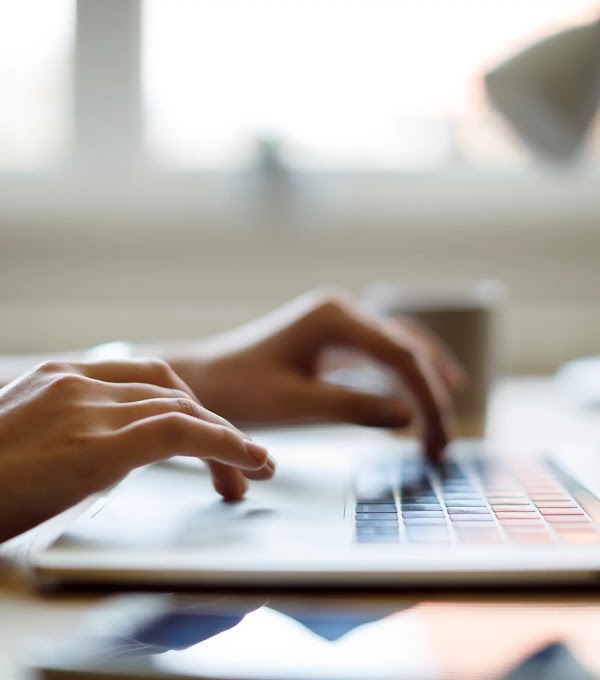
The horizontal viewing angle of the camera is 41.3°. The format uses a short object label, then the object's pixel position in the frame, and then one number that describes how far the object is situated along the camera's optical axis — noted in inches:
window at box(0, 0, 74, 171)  60.4
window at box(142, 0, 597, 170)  59.7
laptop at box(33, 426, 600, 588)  13.2
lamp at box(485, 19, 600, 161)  31.8
